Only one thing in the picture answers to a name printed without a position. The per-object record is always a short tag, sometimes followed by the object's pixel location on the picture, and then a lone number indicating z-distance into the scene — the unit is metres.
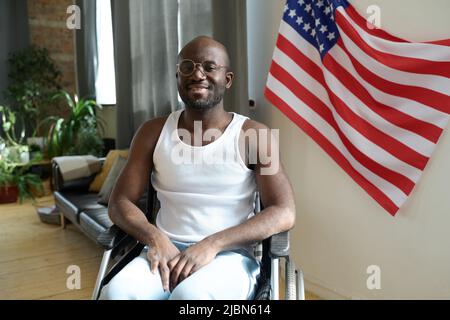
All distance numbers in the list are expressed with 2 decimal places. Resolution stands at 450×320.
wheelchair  1.21
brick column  5.88
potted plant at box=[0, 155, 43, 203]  4.56
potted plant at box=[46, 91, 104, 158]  4.49
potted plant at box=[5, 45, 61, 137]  5.30
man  1.24
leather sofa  2.63
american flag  1.69
